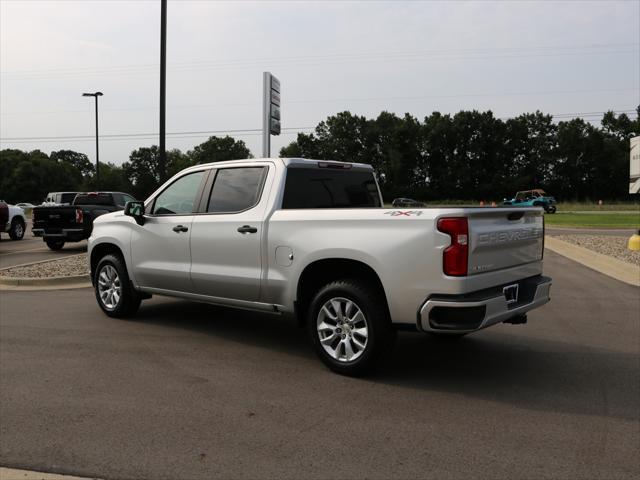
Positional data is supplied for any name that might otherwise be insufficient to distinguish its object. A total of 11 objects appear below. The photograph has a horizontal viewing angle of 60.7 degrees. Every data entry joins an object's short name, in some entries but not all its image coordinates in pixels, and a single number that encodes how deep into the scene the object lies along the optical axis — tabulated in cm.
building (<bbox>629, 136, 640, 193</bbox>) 1590
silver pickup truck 422
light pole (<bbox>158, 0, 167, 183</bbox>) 1358
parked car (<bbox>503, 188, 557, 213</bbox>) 4159
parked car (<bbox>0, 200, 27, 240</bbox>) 1958
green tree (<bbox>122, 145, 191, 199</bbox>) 11356
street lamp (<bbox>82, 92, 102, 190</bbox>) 3869
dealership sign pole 1524
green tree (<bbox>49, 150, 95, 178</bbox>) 14712
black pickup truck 1501
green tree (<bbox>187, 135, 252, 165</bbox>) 11225
